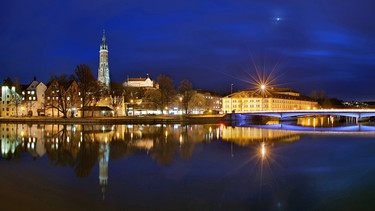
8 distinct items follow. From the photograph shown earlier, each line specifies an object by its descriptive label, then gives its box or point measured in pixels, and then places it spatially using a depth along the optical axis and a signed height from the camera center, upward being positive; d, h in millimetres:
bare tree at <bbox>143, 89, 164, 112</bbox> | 82688 +3361
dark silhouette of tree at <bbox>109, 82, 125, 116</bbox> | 88788 +4696
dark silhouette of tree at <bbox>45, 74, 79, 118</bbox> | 73344 +5664
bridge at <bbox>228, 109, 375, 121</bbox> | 76712 -24
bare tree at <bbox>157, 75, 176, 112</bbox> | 81938 +5624
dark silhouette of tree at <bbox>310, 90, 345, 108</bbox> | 147850 +5194
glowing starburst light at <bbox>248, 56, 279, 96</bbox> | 131212 +8487
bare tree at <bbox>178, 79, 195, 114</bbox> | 87438 +5602
